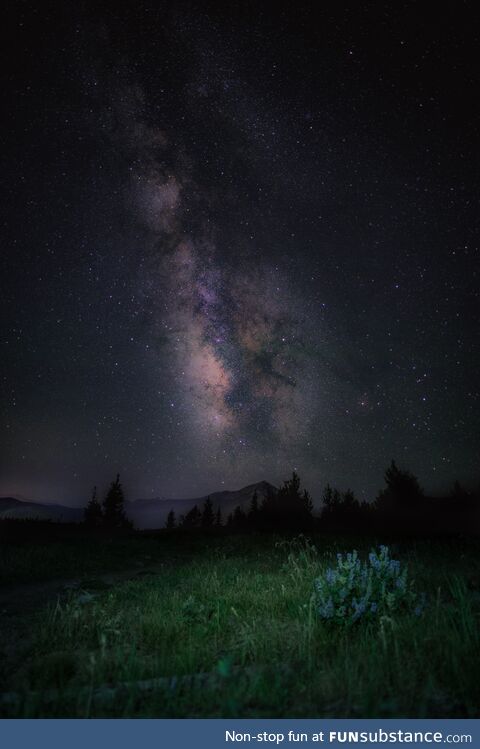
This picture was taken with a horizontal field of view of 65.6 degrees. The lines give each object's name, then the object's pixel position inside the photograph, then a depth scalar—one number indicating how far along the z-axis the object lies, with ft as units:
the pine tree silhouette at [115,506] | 213.25
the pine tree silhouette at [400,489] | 152.76
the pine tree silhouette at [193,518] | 267.39
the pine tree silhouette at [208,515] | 259.39
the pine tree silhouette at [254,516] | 191.37
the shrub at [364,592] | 12.42
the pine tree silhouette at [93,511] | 224.74
